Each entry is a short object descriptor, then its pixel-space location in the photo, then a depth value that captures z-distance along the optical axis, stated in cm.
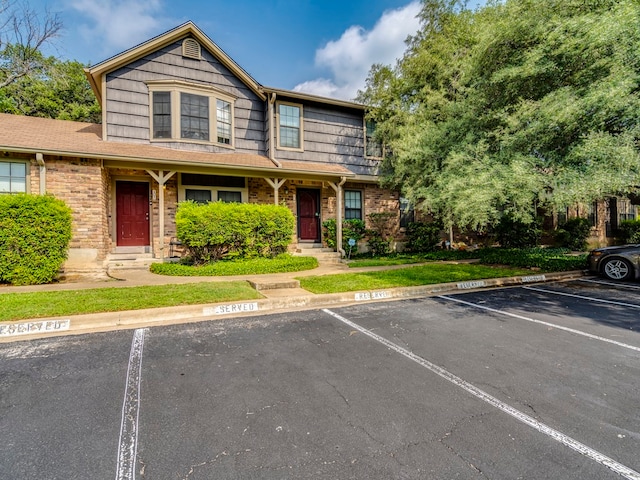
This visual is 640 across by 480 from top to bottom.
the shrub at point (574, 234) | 1686
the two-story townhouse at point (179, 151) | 947
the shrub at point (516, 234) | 1534
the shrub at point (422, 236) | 1443
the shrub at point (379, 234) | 1381
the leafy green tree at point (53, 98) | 2014
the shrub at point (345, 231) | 1313
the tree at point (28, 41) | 1408
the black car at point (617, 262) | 846
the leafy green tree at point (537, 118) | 664
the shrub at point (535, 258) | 1012
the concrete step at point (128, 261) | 973
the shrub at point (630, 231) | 1756
